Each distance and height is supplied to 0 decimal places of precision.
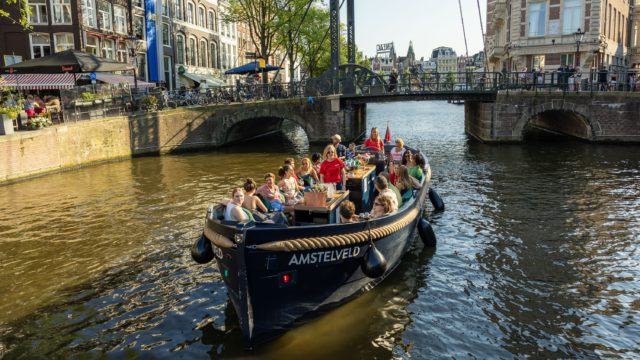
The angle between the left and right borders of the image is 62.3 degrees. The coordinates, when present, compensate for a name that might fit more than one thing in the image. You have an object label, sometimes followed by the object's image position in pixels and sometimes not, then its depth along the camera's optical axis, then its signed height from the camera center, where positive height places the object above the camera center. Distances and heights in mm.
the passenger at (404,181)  11883 -1774
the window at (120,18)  35609 +6073
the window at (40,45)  31467 +3836
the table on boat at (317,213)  9450 -1960
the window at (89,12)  32031 +5889
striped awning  25859 +1440
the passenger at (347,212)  8594 -1750
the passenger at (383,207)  9469 -1862
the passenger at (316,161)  12897 -1402
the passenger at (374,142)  16427 -1230
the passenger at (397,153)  15198 -1465
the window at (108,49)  34500 +3903
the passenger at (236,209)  8289 -1616
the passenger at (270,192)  10266 -1682
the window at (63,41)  31844 +4044
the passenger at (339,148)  14992 -1303
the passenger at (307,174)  12195 -1610
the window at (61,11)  31516 +5799
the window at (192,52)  45781 +4685
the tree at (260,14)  40812 +7261
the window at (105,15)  33781 +5998
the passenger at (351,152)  14952 -1417
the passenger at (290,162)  11648 -1286
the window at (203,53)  48594 +4832
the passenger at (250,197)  9405 -1625
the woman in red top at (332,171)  11344 -1434
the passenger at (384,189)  9820 -1613
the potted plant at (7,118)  20656 -303
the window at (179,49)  43631 +4777
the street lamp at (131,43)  35034 +4456
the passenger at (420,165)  13055 -1646
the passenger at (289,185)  11039 -1711
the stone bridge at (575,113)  28672 -803
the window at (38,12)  31500 +5768
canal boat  7320 -2366
